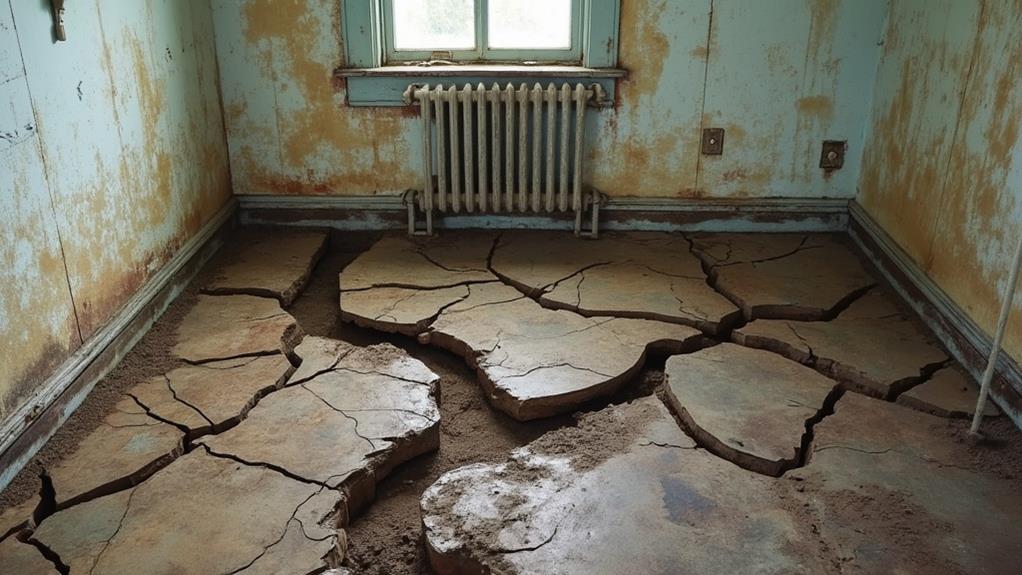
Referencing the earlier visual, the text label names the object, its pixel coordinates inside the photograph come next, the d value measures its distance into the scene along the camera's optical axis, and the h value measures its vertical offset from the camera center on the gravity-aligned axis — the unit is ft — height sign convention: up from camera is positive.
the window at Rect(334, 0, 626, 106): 12.33 -0.76
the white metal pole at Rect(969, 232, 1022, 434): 7.20 -3.06
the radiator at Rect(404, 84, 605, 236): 12.21 -2.35
